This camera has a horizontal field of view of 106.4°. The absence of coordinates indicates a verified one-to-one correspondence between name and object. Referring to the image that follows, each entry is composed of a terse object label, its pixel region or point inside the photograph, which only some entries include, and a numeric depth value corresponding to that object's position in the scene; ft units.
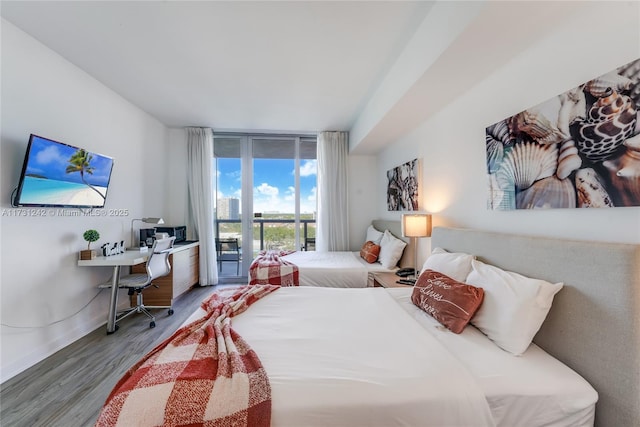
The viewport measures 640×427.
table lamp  8.47
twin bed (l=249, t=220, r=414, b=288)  9.62
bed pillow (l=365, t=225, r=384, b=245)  12.19
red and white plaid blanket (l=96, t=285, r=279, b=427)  2.81
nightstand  8.13
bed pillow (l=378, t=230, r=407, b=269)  10.03
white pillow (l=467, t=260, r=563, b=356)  3.94
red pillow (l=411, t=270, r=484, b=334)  4.59
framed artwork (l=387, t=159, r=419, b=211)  9.92
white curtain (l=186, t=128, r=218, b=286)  13.71
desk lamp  10.60
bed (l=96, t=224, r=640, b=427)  3.05
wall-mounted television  6.43
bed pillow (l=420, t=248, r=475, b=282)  5.67
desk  8.09
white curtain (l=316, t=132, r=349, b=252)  14.52
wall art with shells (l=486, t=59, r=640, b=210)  3.50
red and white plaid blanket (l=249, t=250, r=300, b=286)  9.67
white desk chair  8.97
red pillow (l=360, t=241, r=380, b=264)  11.04
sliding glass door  14.75
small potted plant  8.10
